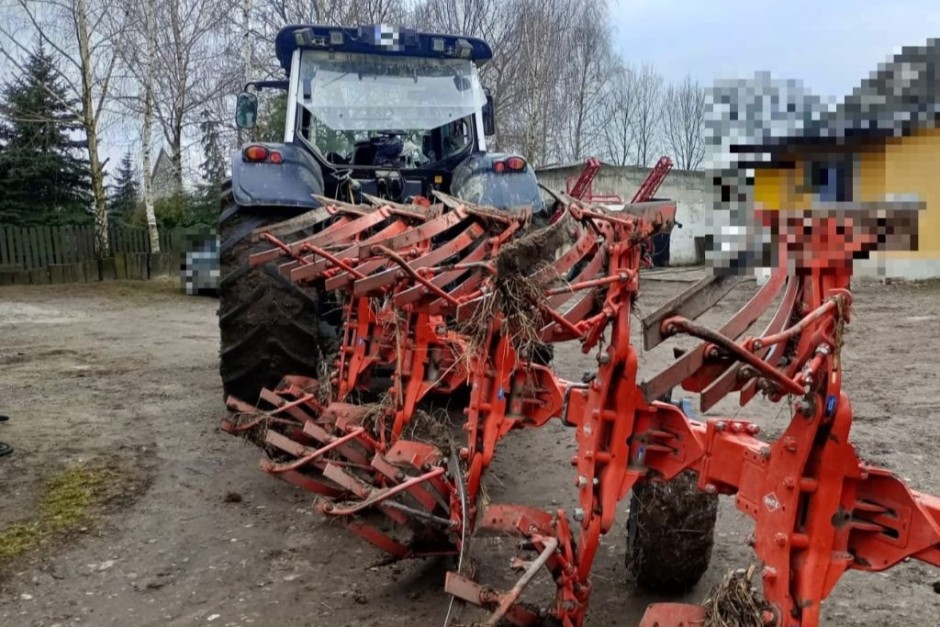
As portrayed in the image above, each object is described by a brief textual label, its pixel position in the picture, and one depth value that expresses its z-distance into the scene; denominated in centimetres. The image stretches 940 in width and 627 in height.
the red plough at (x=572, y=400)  198
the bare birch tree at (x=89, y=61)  1672
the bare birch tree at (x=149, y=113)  1686
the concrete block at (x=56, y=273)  1734
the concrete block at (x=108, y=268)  1780
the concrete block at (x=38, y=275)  1723
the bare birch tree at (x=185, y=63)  1822
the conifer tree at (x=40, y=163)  2012
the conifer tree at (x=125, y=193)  2277
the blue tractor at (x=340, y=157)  486
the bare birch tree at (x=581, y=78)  1866
